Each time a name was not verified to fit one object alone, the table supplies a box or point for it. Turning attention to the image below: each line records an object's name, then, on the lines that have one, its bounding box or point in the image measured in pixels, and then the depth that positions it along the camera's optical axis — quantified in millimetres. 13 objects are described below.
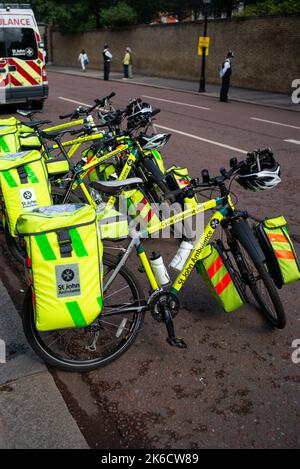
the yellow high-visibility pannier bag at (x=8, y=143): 5172
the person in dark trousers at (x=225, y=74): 17344
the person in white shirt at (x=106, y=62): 25819
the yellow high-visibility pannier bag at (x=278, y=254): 3391
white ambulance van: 12773
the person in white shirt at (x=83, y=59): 32906
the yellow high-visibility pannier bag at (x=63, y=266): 2646
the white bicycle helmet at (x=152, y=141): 5168
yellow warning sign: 20125
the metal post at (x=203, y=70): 20220
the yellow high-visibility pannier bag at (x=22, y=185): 3947
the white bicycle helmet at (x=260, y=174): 3282
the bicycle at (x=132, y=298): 3156
